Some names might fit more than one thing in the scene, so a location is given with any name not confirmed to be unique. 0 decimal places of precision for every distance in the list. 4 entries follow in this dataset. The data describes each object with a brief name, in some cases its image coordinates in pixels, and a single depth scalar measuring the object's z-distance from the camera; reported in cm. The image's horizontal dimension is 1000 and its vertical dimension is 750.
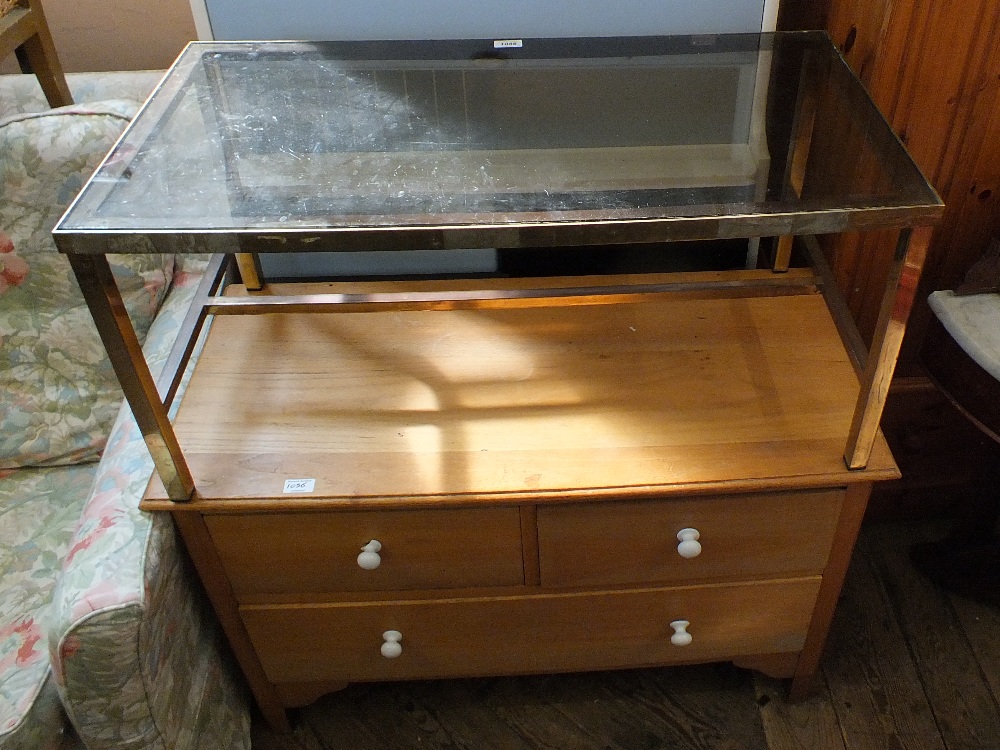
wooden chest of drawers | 103
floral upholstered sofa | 97
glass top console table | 80
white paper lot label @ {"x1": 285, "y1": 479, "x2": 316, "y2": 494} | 101
